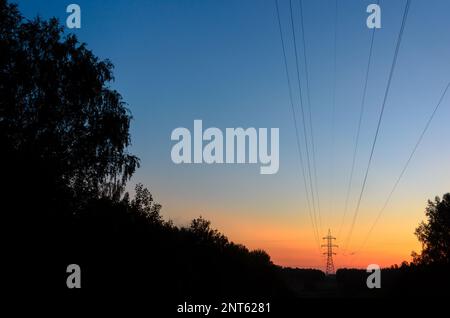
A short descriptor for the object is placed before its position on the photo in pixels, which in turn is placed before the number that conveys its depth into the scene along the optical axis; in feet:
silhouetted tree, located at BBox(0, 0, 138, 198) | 83.76
